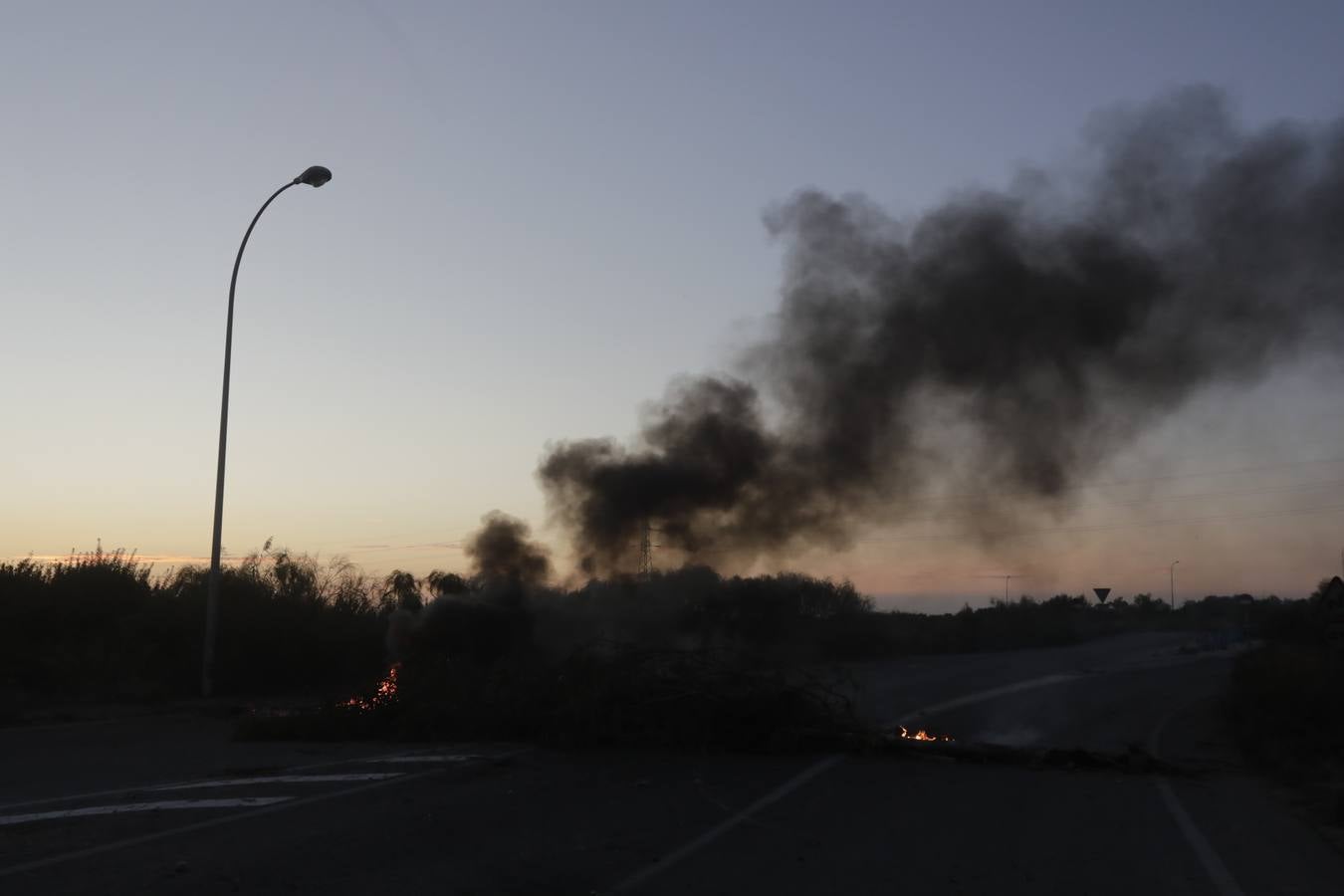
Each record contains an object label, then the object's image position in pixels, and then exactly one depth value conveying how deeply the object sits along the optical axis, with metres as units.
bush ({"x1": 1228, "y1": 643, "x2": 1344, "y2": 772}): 16.88
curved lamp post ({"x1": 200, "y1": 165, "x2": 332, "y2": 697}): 21.91
